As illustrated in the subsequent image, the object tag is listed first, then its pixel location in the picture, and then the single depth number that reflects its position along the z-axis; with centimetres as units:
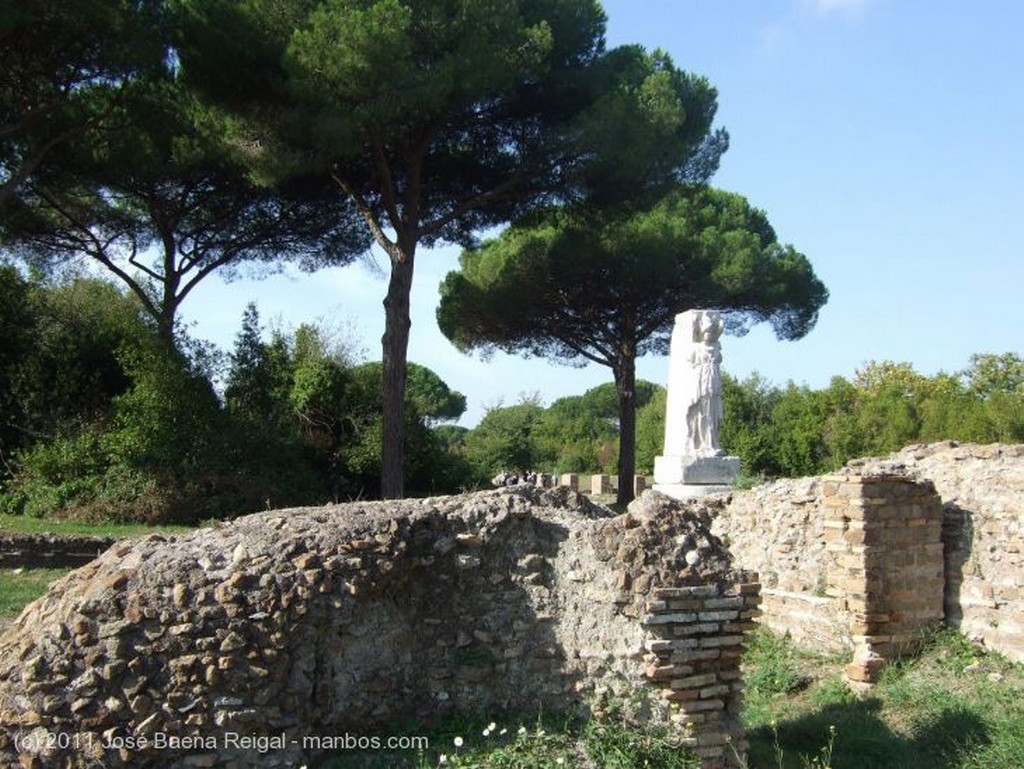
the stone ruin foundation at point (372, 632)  338
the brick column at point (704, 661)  392
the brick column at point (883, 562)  667
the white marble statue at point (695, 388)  1101
